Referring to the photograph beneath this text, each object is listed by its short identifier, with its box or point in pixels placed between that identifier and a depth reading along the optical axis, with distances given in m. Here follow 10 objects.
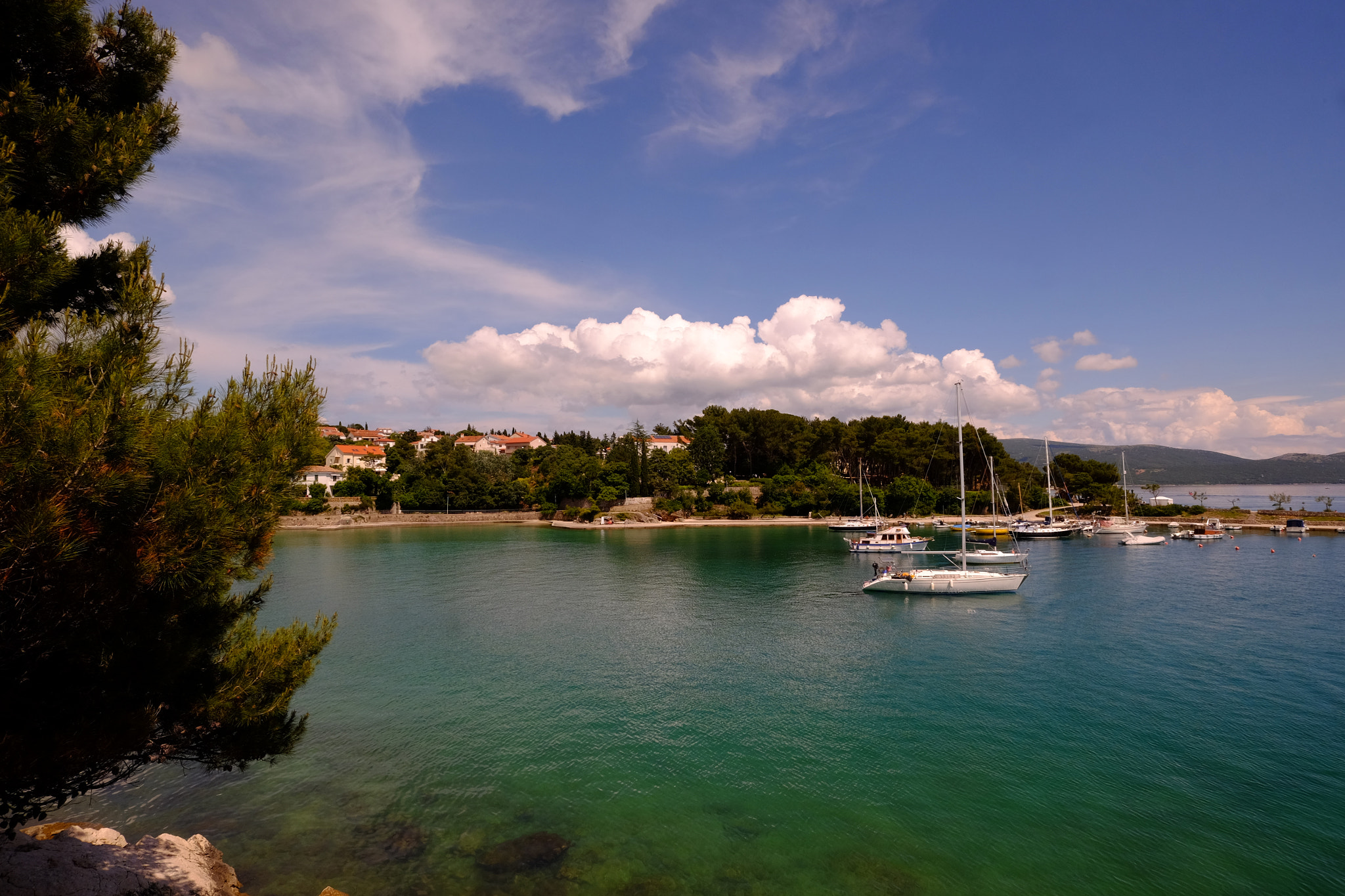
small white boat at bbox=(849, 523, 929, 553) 54.59
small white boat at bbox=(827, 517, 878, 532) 73.94
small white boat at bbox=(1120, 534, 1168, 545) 58.44
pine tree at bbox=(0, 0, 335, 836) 4.84
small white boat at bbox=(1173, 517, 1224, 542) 60.47
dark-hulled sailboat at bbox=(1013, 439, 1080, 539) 66.12
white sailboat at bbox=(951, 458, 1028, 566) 41.67
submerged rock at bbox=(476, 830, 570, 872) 11.12
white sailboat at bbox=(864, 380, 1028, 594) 34.59
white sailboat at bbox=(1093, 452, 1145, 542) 64.44
